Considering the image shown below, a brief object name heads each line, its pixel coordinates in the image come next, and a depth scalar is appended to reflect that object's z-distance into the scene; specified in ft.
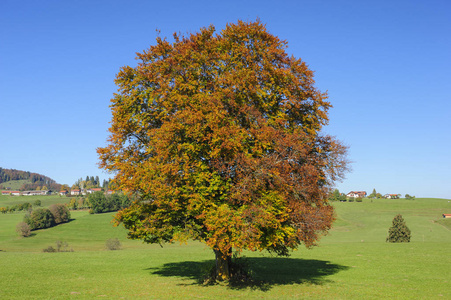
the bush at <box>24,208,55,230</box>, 382.83
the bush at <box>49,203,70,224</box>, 412.77
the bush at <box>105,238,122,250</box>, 204.54
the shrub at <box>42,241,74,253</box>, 182.05
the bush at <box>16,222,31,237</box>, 348.59
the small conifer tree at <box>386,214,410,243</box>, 186.36
